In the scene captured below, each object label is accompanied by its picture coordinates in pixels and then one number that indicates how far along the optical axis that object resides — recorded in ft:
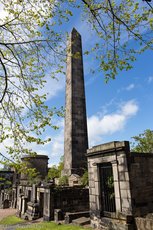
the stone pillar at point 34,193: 53.05
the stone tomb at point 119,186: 24.63
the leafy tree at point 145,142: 76.43
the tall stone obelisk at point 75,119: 60.55
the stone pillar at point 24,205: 56.03
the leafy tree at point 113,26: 19.65
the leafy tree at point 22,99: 22.86
